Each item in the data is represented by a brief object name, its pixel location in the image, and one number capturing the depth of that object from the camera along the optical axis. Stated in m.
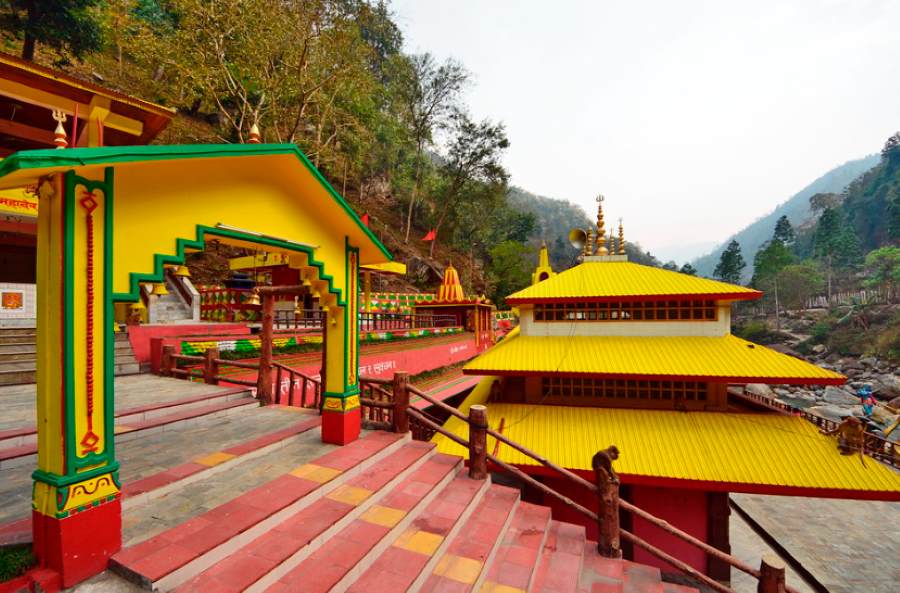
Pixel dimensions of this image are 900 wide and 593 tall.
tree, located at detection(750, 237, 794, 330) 65.00
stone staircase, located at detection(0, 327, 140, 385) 8.23
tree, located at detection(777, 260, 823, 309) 61.72
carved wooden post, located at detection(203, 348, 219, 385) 8.77
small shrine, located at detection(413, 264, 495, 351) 23.83
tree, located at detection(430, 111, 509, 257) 36.88
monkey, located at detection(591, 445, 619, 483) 4.90
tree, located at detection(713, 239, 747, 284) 74.19
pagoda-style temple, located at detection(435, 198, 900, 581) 7.28
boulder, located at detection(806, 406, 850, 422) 29.80
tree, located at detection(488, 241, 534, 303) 43.22
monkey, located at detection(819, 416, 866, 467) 7.23
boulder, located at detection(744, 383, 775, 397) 37.02
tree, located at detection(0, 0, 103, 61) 19.28
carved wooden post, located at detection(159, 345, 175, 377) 9.38
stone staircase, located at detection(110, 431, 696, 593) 3.19
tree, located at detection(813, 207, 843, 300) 66.38
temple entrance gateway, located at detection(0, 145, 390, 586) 2.93
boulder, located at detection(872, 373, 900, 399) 33.34
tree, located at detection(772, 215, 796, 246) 90.81
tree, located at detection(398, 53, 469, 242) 35.19
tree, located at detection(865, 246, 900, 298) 53.72
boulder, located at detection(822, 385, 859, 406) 34.91
